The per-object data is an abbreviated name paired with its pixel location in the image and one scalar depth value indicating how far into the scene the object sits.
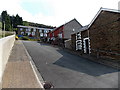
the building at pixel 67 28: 26.21
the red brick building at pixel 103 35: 9.97
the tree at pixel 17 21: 54.78
